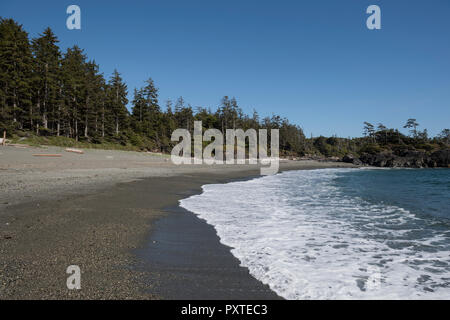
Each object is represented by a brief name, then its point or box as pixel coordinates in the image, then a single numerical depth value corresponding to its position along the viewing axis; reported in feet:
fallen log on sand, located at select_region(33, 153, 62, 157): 60.85
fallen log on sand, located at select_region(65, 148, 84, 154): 81.06
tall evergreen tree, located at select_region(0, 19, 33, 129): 99.62
